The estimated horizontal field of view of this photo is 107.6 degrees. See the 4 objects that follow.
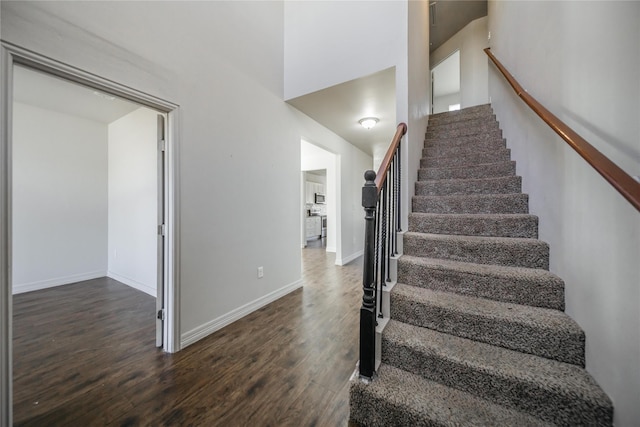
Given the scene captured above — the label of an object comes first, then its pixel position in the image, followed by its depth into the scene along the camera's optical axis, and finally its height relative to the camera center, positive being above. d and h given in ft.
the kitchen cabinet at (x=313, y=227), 26.50 -1.74
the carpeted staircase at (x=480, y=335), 3.40 -2.24
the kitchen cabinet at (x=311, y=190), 26.81 +2.84
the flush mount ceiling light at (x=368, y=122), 12.25 +4.84
